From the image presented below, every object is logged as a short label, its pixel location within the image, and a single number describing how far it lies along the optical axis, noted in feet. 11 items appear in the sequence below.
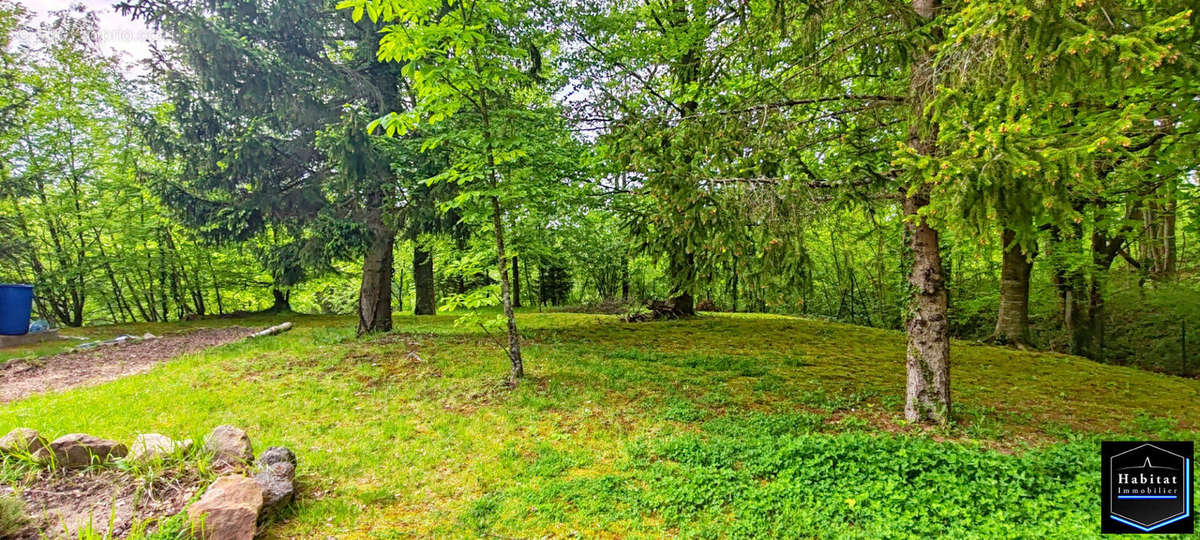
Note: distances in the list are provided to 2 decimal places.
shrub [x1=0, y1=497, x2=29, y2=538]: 7.66
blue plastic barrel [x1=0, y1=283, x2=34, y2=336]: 26.86
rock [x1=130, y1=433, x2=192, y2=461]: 10.23
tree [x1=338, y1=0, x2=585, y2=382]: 14.08
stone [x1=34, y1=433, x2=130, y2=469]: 10.05
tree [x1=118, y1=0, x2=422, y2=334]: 24.61
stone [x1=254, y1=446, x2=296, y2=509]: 9.47
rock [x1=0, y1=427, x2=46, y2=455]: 9.99
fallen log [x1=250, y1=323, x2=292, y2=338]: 29.78
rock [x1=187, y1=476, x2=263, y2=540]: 7.99
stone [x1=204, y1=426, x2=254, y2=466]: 10.71
